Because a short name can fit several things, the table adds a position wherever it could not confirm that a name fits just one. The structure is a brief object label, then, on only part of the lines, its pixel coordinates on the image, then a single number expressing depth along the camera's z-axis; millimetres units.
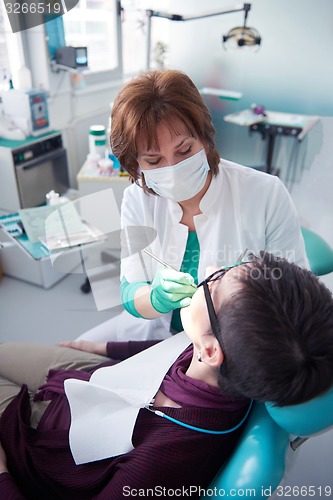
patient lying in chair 682
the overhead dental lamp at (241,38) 1868
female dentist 973
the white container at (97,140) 2178
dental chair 696
